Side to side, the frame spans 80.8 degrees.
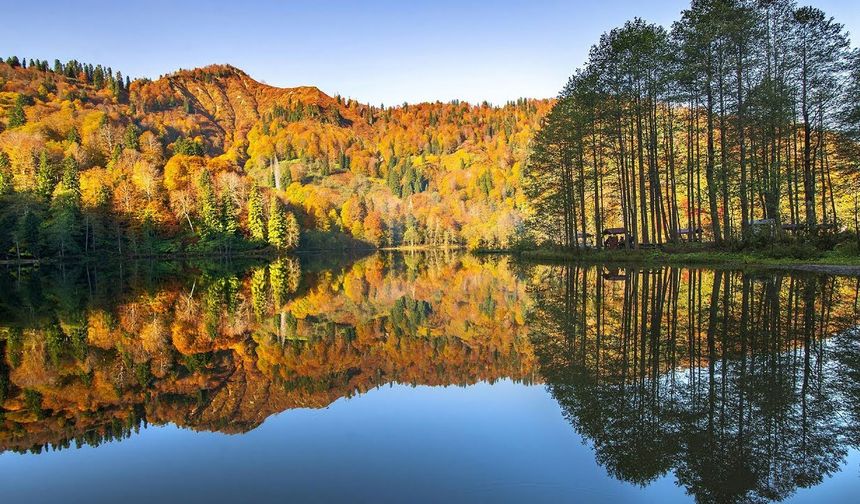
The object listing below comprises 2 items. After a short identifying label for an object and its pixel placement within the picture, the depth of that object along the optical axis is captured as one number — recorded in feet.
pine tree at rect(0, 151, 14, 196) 223.51
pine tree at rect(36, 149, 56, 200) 232.94
